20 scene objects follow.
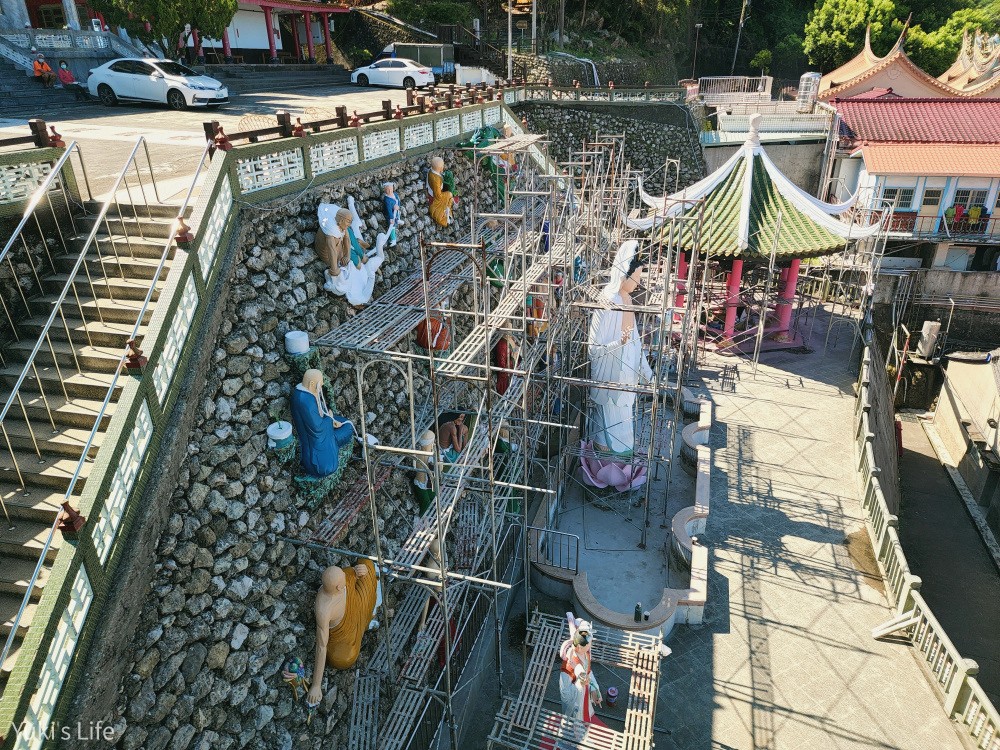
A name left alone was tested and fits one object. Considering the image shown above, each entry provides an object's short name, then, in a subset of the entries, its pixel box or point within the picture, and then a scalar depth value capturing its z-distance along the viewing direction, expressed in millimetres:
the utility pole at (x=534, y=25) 35094
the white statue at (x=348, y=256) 9336
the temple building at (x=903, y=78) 35062
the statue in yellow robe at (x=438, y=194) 13156
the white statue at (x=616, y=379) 12891
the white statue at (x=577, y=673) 7770
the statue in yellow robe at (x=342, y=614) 7531
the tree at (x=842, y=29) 42656
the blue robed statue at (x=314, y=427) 8031
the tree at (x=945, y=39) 42906
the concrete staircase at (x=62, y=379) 5930
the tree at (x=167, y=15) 20531
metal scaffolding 8039
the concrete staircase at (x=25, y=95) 17344
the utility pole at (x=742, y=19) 47522
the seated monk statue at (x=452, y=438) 10586
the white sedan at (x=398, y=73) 27094
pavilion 18000
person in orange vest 18734
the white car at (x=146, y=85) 18453
